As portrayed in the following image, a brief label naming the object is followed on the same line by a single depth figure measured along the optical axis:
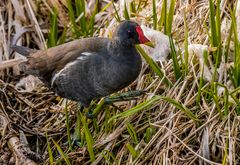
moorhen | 8.05
